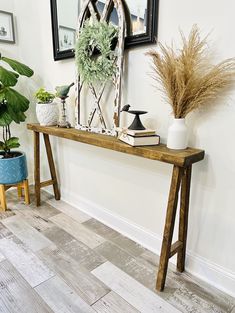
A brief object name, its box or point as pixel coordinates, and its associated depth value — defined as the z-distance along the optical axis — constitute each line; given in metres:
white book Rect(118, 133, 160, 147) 1.27
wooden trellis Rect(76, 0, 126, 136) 1.42
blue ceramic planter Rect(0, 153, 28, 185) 2.10
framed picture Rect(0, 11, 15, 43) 2.24
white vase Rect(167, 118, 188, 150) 1.20
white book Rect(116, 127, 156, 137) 1.27
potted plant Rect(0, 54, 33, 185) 1.90
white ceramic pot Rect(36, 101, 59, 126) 1.93
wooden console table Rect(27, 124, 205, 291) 1.15
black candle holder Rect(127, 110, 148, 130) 1.31
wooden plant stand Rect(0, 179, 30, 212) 2.16
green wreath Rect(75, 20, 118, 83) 1.46
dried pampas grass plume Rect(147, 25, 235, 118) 1.09
